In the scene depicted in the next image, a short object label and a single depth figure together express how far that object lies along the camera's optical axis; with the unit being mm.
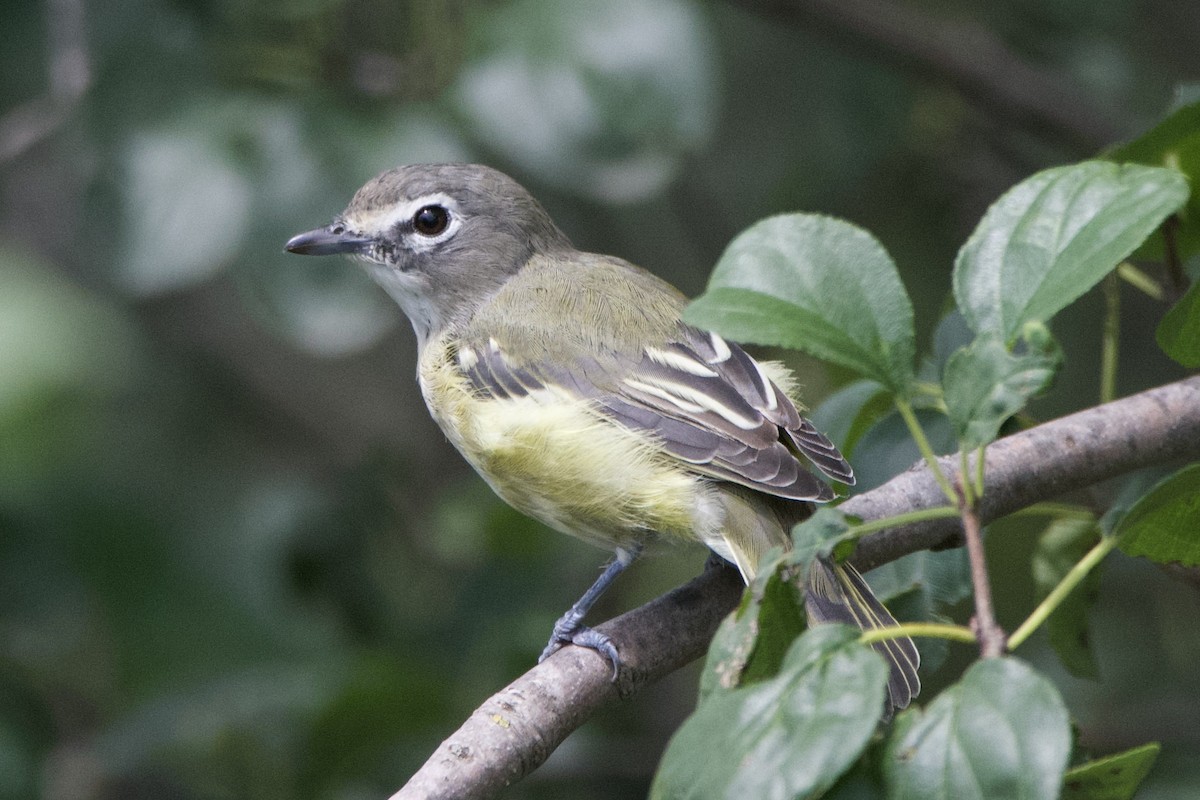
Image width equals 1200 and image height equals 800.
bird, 3212
